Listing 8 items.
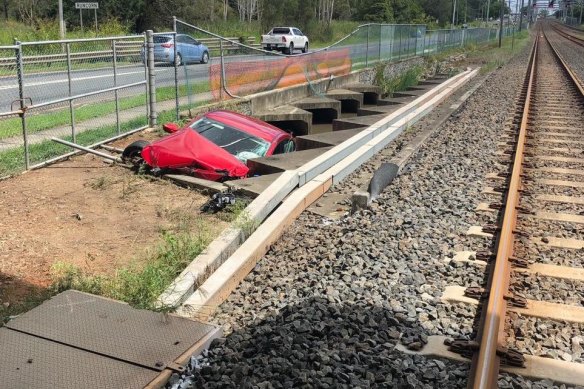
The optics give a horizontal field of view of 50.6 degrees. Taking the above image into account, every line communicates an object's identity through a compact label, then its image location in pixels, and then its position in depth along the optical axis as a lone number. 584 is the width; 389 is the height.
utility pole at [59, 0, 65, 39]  29.48
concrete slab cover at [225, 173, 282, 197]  7.75
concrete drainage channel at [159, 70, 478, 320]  4.94
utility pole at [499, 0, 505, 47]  54.03
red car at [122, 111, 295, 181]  8.89
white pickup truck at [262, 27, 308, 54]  42.37
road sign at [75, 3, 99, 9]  28.96
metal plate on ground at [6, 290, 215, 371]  3.89
